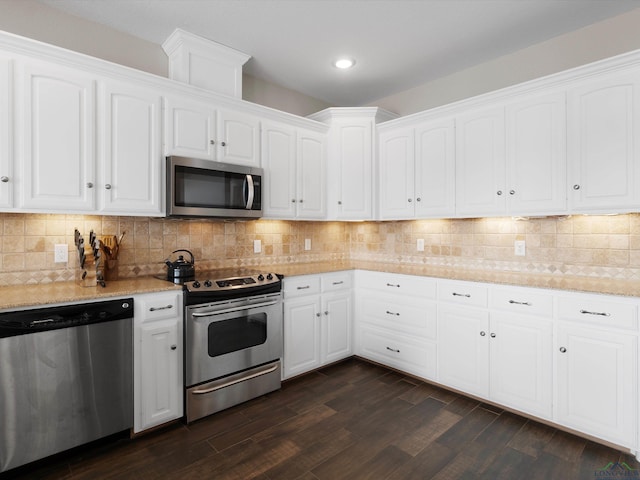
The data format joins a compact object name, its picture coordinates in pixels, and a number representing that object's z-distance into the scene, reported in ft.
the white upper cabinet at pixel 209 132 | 8.64
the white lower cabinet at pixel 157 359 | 7.30
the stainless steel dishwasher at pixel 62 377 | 5.96
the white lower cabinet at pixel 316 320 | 10.09
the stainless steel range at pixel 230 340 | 8.00
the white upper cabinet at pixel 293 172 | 10.62
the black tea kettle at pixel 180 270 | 8.40
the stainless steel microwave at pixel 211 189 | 8.45
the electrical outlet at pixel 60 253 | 7.98
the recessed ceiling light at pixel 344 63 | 10.53
